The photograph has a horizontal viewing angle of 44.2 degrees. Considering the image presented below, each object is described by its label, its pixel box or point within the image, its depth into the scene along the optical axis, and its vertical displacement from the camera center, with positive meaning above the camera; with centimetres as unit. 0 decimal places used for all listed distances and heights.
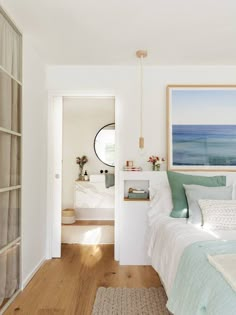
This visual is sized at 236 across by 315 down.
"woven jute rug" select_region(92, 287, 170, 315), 225 -114
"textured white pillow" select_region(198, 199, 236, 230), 246 -43
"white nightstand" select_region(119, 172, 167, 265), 331 -78
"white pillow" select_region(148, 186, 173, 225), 311 -43
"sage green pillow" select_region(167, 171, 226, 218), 287 -20
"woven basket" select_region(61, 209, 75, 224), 485 -89
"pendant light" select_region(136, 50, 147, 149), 314 +94
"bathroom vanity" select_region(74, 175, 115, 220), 540 -67
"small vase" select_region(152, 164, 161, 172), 345 -3
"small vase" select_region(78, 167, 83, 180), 561 -18
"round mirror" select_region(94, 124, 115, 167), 566 +41
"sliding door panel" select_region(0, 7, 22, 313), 221 +4
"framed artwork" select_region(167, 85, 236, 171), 353 +47
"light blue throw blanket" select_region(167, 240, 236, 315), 123 -59
